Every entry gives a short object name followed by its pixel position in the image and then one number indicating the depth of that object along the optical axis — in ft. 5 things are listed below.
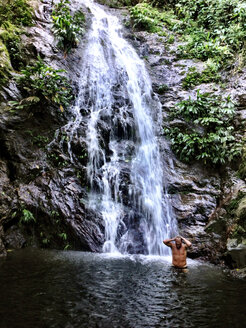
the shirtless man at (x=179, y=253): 17.99
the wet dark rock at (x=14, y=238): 22.09
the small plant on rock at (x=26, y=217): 23.27
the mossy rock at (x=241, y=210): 20.70
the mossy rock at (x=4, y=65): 28.63
